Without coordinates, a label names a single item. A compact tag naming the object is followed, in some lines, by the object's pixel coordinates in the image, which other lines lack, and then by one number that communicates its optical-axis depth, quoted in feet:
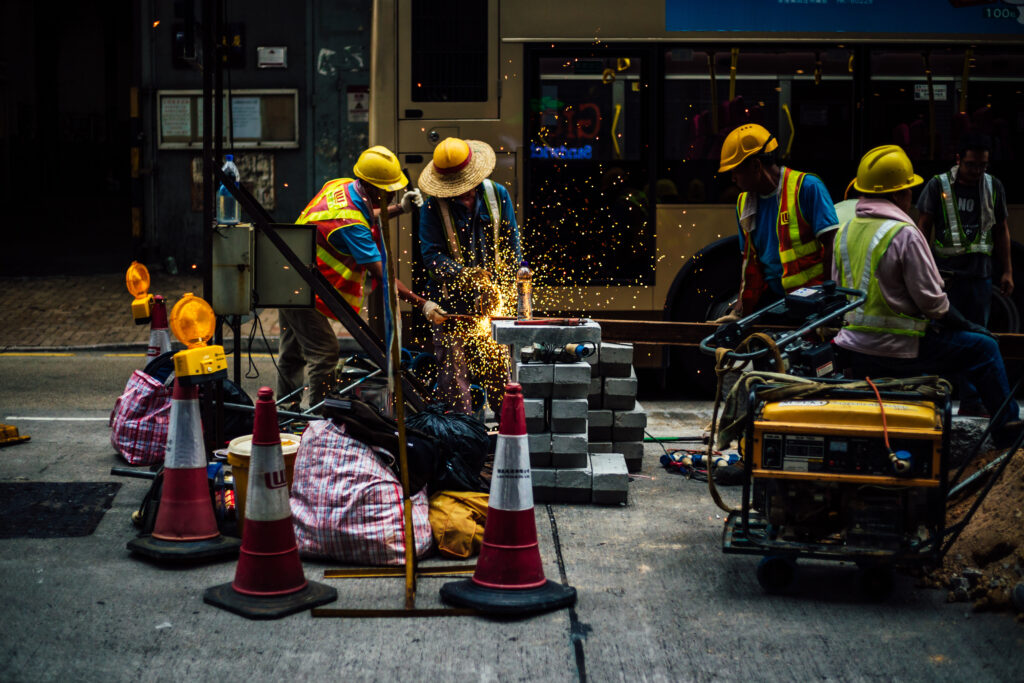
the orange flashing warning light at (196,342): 16.66
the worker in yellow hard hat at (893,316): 18.84
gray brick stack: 19.75
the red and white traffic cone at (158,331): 24.31
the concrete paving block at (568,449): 19.71
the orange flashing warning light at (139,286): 23.77
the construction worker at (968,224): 26.89
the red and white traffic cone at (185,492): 16.56
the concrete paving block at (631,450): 22.13
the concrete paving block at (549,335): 20.26
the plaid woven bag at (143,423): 21.97
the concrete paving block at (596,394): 21.93
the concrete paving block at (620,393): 21.91
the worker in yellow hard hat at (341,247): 23.07
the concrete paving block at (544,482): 19.76
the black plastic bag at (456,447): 18.26
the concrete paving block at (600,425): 21.90
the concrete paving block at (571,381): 19.89
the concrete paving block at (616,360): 22.00
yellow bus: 29.78
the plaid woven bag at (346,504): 16.26
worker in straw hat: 24.71
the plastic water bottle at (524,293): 23.06
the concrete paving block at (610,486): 19.76
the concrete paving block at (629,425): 22.00
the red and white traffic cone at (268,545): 14.78
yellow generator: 14.79
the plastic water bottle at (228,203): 20.84
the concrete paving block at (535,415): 19.72
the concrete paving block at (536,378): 19.81
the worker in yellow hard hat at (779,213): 22.16
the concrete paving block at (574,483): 19.79
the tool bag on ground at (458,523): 16.85
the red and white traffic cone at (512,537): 14.90
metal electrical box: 19.92
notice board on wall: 50.29
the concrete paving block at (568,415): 19.76
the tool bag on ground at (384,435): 17.04
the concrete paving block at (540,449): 19.66
